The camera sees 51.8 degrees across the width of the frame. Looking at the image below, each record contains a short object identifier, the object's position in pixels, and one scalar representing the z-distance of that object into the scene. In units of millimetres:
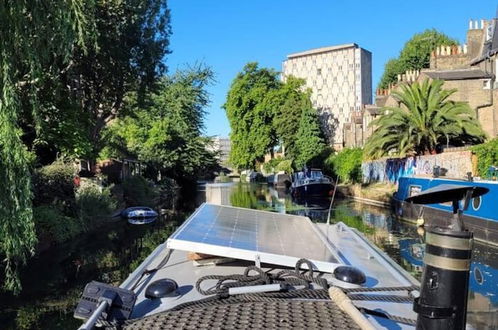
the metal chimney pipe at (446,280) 2125
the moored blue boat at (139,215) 25077
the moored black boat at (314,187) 40156
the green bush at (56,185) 19469
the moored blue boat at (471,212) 15234
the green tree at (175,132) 46094
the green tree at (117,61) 24656
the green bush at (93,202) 21375
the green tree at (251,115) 64312
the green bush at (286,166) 63281
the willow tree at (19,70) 6711
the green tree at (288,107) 59125
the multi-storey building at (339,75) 106312
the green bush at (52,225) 17250
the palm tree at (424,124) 27922
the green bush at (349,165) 42594
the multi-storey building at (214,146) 57219
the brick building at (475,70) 36022
